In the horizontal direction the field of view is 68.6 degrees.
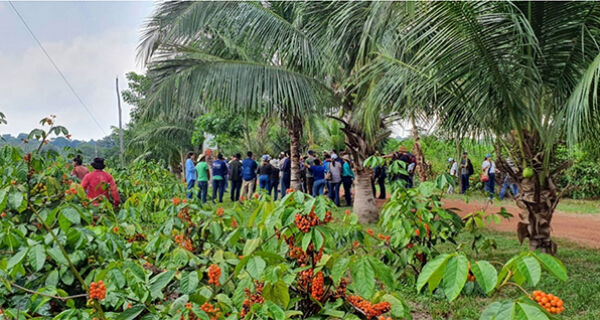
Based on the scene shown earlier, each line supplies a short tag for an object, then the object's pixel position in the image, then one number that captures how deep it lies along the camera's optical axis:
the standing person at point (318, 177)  10.05
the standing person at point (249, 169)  11.30
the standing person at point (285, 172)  11.11
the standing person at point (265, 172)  10.97
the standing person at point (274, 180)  11.20
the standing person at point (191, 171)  11.27
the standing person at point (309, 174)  11.23
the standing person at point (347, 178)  10.25
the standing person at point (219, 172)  10.78
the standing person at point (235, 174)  11.43
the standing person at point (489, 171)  12.80
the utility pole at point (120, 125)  22.53
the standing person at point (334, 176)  10.09
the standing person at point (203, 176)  10.59
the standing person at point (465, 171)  13.09
